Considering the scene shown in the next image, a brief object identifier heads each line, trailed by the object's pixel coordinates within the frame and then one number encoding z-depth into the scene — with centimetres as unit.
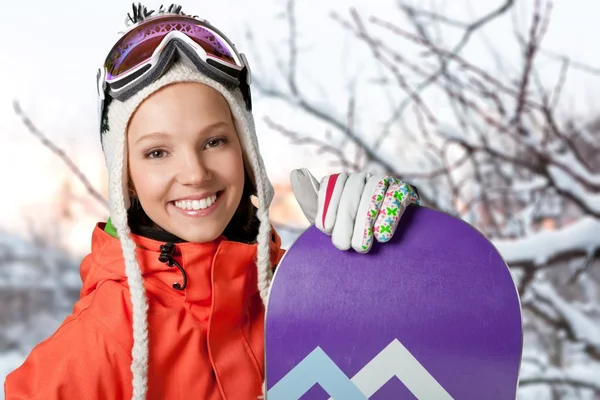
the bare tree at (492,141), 255
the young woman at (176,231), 120
